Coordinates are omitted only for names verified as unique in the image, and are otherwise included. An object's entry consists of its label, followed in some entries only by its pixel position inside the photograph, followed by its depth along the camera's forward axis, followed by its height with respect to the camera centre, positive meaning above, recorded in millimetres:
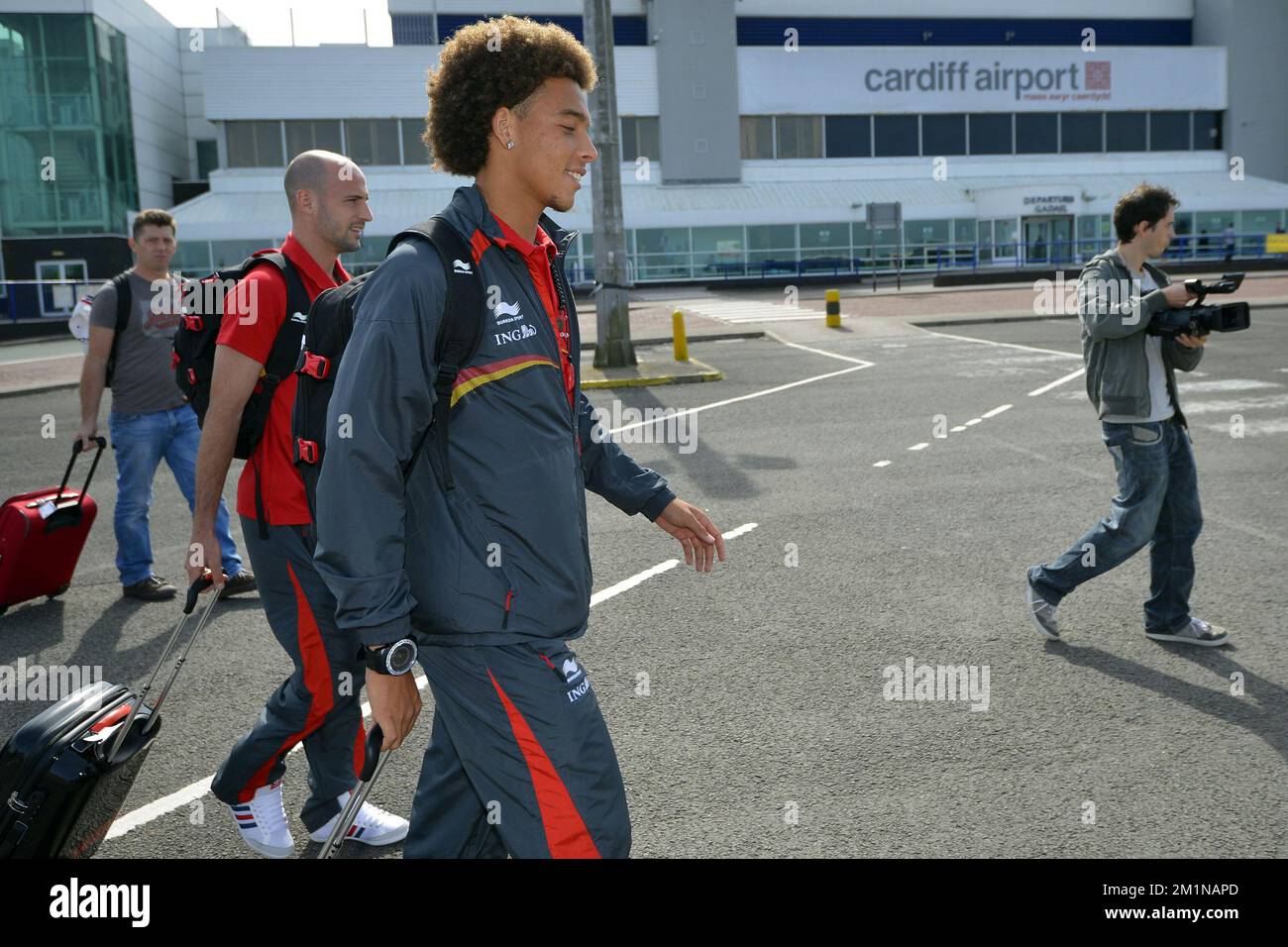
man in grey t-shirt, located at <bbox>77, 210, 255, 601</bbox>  6414 -408
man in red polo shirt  3393 -680
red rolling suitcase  6203 -1144
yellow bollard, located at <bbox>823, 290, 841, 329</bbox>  25688 -470
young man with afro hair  2201 -357
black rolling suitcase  2688 -1050
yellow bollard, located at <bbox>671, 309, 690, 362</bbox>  18336 -698
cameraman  5152 -699
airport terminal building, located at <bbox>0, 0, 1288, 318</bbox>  47625 +7066
